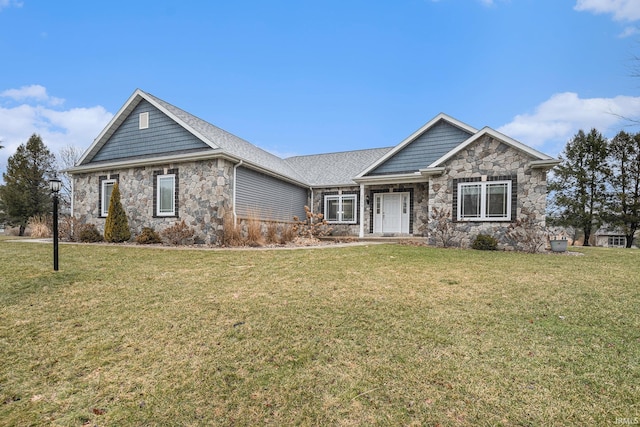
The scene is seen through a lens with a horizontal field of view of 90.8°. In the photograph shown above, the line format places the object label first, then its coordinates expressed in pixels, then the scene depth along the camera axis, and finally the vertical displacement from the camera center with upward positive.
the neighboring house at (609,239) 29.65 -2.47
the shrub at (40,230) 16.11 -1.02
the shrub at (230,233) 11.08 -0.76
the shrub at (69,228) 13.29 -0.76
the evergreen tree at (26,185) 23.25 +1.88
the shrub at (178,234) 11.30 -0.82
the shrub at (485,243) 10.60 -1.00
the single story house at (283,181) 11.02 +1.29
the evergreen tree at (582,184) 22.05 +2.21
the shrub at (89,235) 12.59 -1.00
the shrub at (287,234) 12.30 -0.90
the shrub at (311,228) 14.26 -0.76
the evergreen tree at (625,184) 20.80 +2.06
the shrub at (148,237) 11.74 -0.98
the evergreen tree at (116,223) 12.15 -0.48
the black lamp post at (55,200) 6.32 +0.22
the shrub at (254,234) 11.24 -0.80
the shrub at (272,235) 12.15 -0.91
